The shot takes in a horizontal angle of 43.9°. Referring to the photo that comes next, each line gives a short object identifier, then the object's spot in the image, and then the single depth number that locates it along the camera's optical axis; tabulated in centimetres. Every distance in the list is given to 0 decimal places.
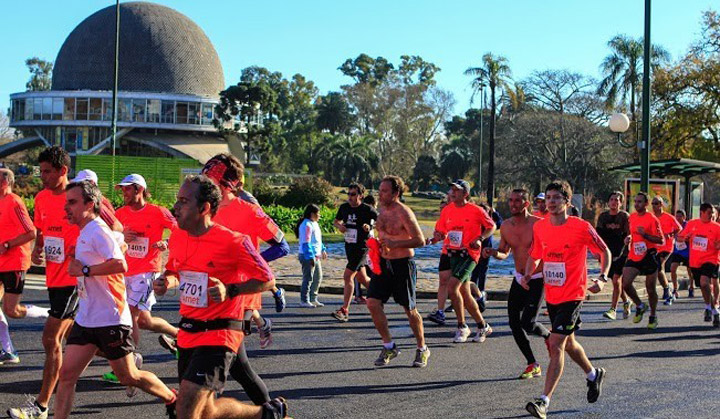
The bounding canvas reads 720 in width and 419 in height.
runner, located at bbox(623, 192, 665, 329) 1239
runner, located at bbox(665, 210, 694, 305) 1692
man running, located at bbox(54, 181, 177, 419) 559
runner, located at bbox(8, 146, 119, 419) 629
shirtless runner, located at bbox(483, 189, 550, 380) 839
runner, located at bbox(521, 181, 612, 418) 714
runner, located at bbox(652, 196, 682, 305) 1356
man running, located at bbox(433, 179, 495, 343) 1046
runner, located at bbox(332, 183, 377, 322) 1220
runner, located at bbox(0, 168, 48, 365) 782
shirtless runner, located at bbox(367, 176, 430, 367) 874
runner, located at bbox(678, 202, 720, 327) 1272
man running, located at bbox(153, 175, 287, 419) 493
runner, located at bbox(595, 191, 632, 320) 1331
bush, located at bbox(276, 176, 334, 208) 4038
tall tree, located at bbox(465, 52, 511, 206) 5403
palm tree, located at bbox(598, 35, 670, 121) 4741
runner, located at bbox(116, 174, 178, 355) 789
